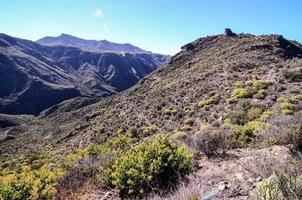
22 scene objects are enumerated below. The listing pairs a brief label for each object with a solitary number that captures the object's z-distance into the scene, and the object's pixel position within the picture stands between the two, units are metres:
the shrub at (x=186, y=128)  14.91
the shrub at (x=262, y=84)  16.27
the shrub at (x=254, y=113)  11.67
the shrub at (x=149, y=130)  17.77
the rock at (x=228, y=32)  40.79
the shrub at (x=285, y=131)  4.96
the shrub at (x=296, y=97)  12.73
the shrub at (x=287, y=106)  11.51
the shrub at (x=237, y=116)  11.93
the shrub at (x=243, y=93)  15.78
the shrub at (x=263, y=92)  15.04
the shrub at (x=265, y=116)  9.68
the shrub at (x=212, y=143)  5.75
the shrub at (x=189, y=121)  16.03
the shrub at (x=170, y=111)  19.31
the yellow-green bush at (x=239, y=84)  17.97
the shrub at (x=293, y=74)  16.32
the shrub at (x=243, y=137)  6.38
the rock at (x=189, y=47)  43.05
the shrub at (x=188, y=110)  17.65
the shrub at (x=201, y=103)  17.64
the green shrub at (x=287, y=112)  10.33
